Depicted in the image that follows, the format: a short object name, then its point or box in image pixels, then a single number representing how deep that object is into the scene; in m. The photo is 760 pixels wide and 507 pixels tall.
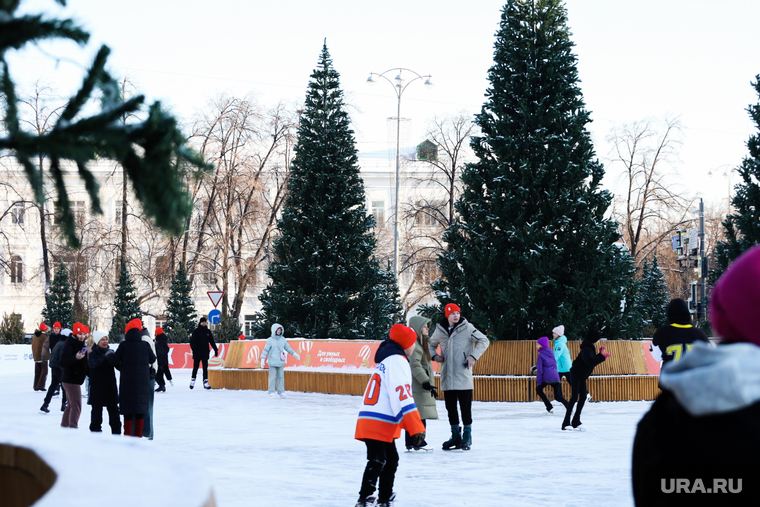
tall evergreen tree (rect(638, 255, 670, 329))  53.12
